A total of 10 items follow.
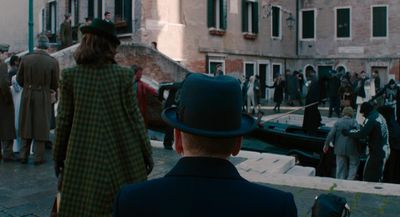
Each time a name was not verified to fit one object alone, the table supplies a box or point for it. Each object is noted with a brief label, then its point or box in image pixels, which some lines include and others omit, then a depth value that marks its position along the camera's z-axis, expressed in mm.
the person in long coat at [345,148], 8875
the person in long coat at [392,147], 8578
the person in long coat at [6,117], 7130
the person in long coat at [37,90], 6453
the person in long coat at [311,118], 13086
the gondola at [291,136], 11688
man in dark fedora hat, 1573
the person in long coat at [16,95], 7750
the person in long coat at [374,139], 8078
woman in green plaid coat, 3150
